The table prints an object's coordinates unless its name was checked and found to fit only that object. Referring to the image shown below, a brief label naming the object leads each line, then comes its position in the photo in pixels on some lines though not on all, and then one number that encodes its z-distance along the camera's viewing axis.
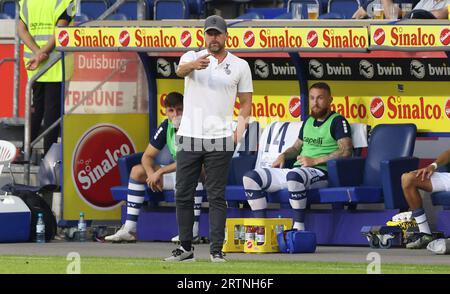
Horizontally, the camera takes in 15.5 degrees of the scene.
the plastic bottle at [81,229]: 18.19
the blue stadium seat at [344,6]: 20.66
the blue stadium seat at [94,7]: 22.25
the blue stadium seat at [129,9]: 22.12
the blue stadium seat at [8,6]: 23.24
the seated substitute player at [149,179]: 17.70
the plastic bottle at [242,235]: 16.22
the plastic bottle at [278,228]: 16.14
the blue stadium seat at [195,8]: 22.00
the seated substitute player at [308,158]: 16.84
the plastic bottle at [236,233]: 16.23
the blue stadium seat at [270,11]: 21.60
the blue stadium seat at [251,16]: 21.16
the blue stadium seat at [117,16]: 21.19
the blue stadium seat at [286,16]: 20.29
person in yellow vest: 19.62
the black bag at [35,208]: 17.64
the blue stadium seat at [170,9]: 21.50
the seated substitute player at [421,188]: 16.39
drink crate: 16.05
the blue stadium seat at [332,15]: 19.80
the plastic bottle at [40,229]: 17.61
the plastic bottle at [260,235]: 16.02
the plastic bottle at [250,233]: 16.09
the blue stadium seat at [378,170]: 16.73
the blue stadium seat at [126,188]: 18.05
